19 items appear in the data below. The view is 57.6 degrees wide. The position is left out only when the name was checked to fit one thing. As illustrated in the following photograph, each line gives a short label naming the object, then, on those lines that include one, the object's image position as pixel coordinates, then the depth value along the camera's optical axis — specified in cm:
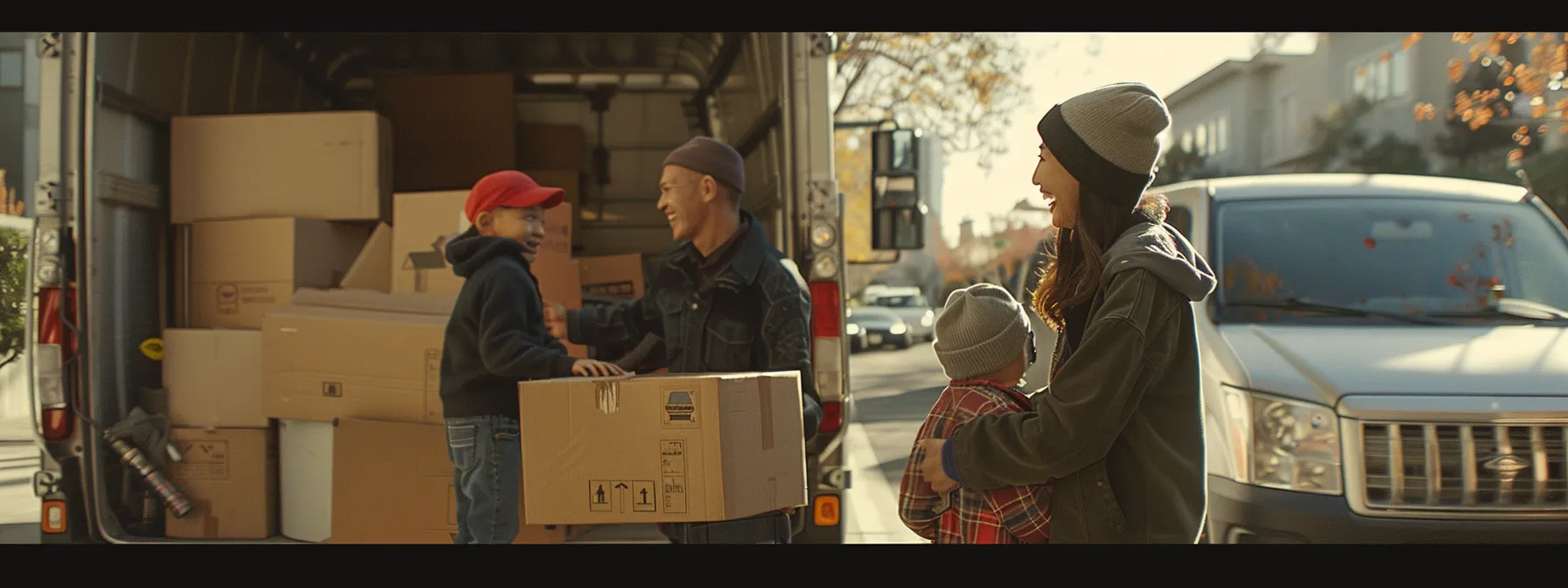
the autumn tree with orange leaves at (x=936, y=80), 2231
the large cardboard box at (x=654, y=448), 320
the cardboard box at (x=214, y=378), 528
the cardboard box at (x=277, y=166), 557
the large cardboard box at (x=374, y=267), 559
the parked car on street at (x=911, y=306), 3534
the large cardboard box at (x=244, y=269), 552
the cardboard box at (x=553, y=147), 718
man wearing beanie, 380
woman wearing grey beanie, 236
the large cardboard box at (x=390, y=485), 494
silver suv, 455
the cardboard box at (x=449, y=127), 687
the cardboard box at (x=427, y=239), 557
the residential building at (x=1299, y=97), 4025
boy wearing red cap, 400
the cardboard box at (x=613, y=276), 652
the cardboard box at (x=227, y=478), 523
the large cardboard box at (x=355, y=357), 496
